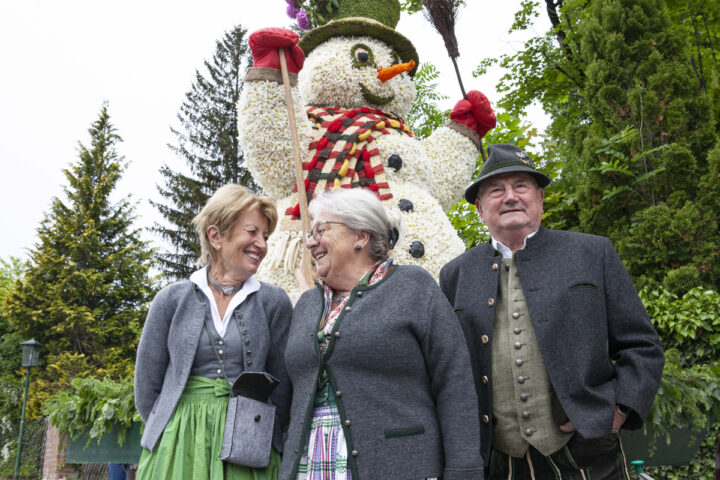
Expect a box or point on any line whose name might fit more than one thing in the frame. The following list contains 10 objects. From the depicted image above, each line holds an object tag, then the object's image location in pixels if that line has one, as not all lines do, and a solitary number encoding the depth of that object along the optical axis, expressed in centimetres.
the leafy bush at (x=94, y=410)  346
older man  184
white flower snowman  370
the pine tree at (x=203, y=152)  1875
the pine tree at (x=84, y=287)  1645
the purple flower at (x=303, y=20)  487
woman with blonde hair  195
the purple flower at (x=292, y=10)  501
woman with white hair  166
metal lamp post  1195
